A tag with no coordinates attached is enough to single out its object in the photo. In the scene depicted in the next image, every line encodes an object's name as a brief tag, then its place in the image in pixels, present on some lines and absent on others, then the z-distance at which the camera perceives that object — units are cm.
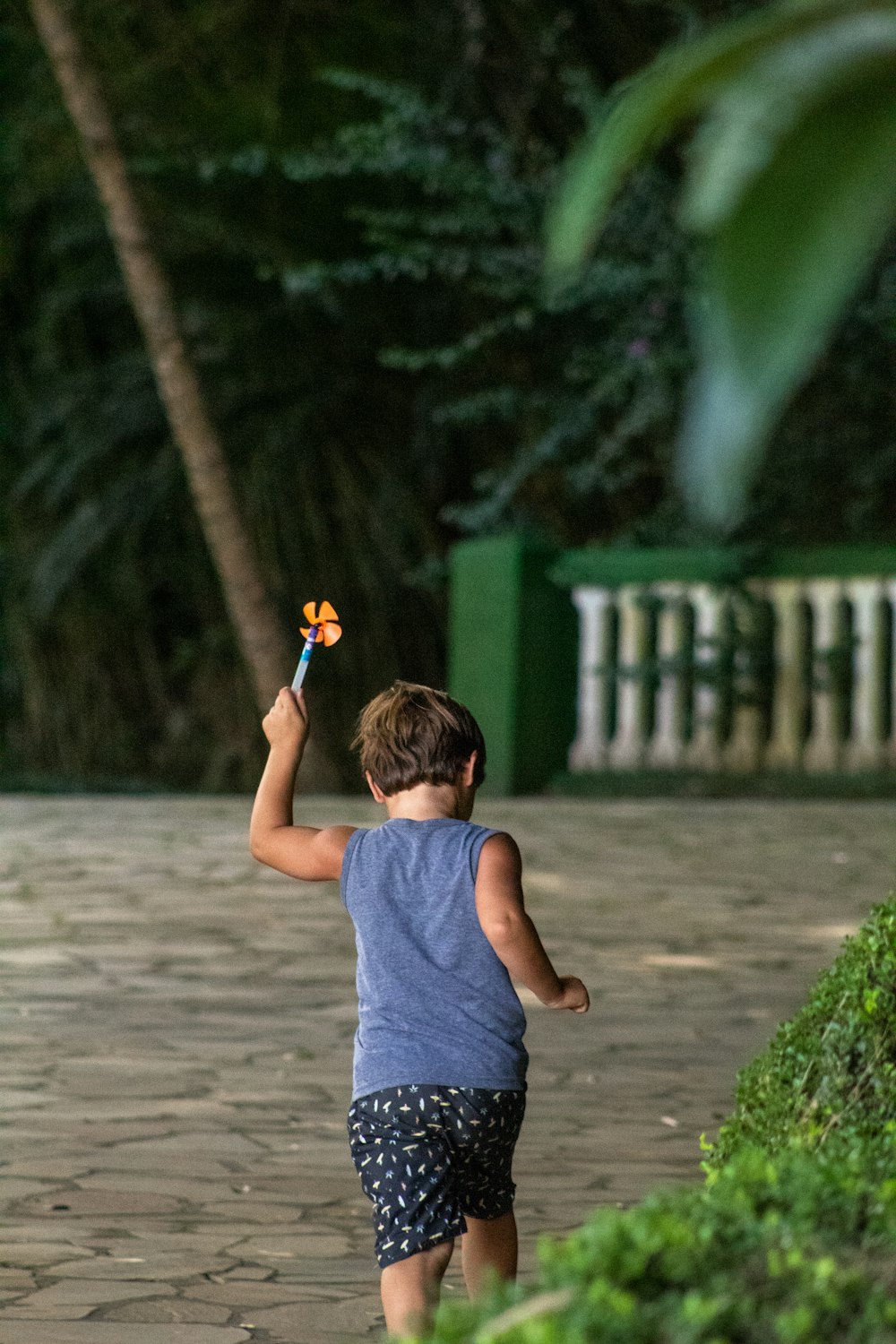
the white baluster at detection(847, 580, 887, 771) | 2617
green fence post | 2728
